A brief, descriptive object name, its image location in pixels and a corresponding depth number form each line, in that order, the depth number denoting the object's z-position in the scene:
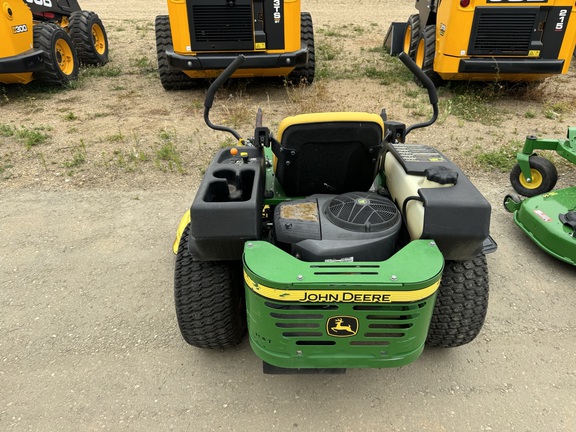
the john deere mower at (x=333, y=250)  1.64
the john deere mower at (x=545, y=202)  2.87
